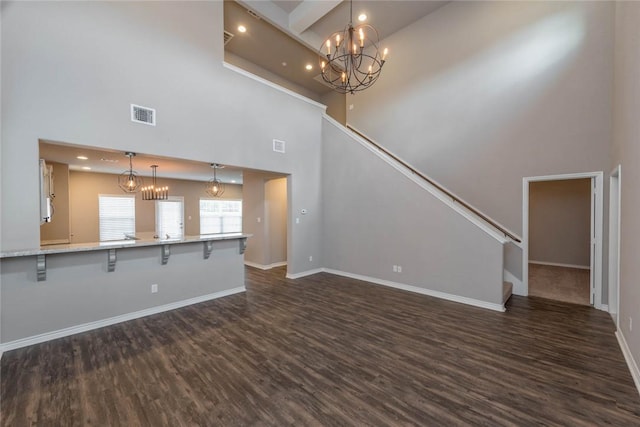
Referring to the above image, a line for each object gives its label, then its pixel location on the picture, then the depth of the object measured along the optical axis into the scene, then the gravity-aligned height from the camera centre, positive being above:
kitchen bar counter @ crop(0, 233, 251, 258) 2.81 -0.48
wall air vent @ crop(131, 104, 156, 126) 3.60 +1.40
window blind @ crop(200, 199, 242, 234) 10.14 -0.23
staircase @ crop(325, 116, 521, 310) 4.12 +0.00
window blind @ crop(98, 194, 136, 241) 7.71 -0.16
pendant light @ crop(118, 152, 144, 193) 7.63 +1.04
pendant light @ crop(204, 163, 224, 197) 9.48 +0.96
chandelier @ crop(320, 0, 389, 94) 3.24 +4.40
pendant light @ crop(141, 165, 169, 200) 7.82 +0.60
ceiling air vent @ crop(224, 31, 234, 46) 6.24 +4.47
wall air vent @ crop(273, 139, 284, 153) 5.53 +1.43
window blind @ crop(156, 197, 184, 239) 8.88 -0.22
